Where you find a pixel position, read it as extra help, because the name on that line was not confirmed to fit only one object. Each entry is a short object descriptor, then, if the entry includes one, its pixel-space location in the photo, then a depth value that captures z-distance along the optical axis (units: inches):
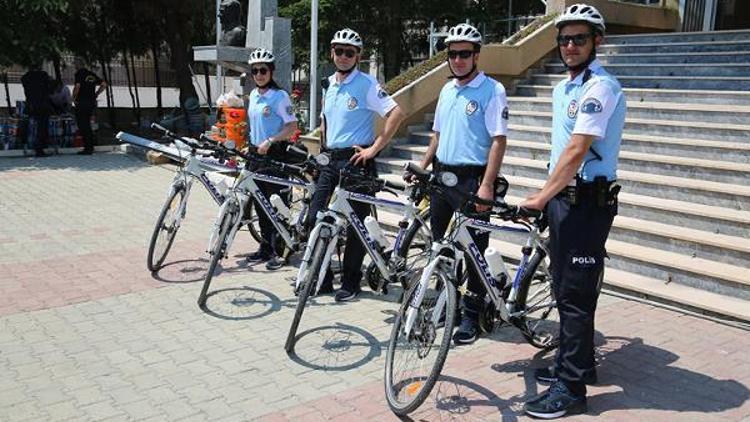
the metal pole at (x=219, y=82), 601.8
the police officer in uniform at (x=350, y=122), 205.2
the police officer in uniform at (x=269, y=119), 239.0
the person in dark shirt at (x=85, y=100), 542.9
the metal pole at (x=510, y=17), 645.2
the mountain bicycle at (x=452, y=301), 141.5
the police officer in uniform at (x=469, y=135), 173.6
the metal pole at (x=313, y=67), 466.0
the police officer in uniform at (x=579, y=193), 136.3
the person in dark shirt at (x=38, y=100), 521.0
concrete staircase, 222.4
